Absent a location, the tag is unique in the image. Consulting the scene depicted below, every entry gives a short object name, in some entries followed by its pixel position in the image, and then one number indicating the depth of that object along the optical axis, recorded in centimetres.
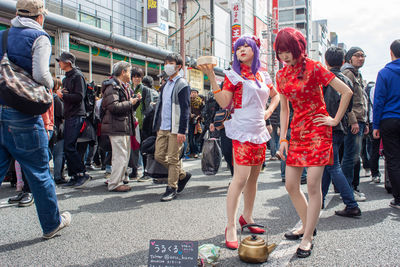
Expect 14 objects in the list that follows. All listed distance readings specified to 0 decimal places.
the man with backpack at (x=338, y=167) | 365
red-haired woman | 255
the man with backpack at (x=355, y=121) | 433
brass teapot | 232
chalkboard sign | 201
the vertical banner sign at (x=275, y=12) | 3485
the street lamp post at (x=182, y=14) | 1440
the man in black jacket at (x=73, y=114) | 517
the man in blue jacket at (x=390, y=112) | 372
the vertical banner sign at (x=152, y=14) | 2067
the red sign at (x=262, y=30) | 3962
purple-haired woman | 278
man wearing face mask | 438
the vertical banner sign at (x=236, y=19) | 3188
